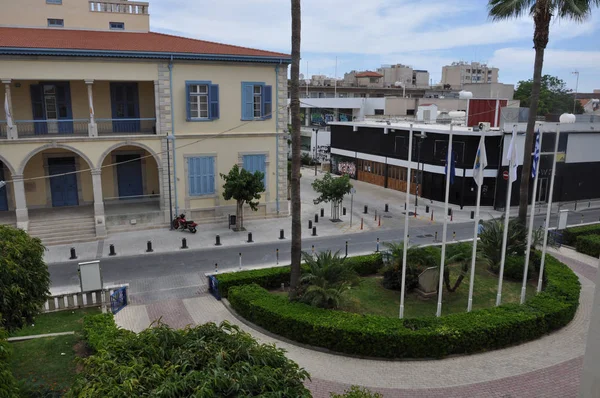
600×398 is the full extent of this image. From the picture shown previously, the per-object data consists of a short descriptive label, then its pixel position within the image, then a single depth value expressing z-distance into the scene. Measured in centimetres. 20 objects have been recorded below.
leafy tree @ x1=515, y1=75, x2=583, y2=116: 7212
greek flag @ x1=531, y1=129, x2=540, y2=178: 1716
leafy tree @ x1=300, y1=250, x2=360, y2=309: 1531
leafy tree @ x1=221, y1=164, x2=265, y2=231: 2630
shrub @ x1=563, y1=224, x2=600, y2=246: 2546
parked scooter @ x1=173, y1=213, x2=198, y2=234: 2700
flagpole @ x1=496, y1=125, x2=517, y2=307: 1614
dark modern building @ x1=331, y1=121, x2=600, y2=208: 3316
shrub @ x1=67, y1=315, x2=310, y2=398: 657
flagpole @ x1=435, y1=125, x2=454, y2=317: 1540
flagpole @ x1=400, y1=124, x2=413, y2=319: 1524
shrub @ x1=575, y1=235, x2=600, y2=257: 2361
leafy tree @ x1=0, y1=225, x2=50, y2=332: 1059
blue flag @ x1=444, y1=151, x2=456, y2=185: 1608
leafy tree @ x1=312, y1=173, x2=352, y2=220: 2861
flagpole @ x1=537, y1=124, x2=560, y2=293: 1769
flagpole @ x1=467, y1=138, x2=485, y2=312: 1570
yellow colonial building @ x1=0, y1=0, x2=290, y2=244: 2558
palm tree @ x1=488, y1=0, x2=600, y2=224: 2077
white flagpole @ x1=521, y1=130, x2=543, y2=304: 1688
